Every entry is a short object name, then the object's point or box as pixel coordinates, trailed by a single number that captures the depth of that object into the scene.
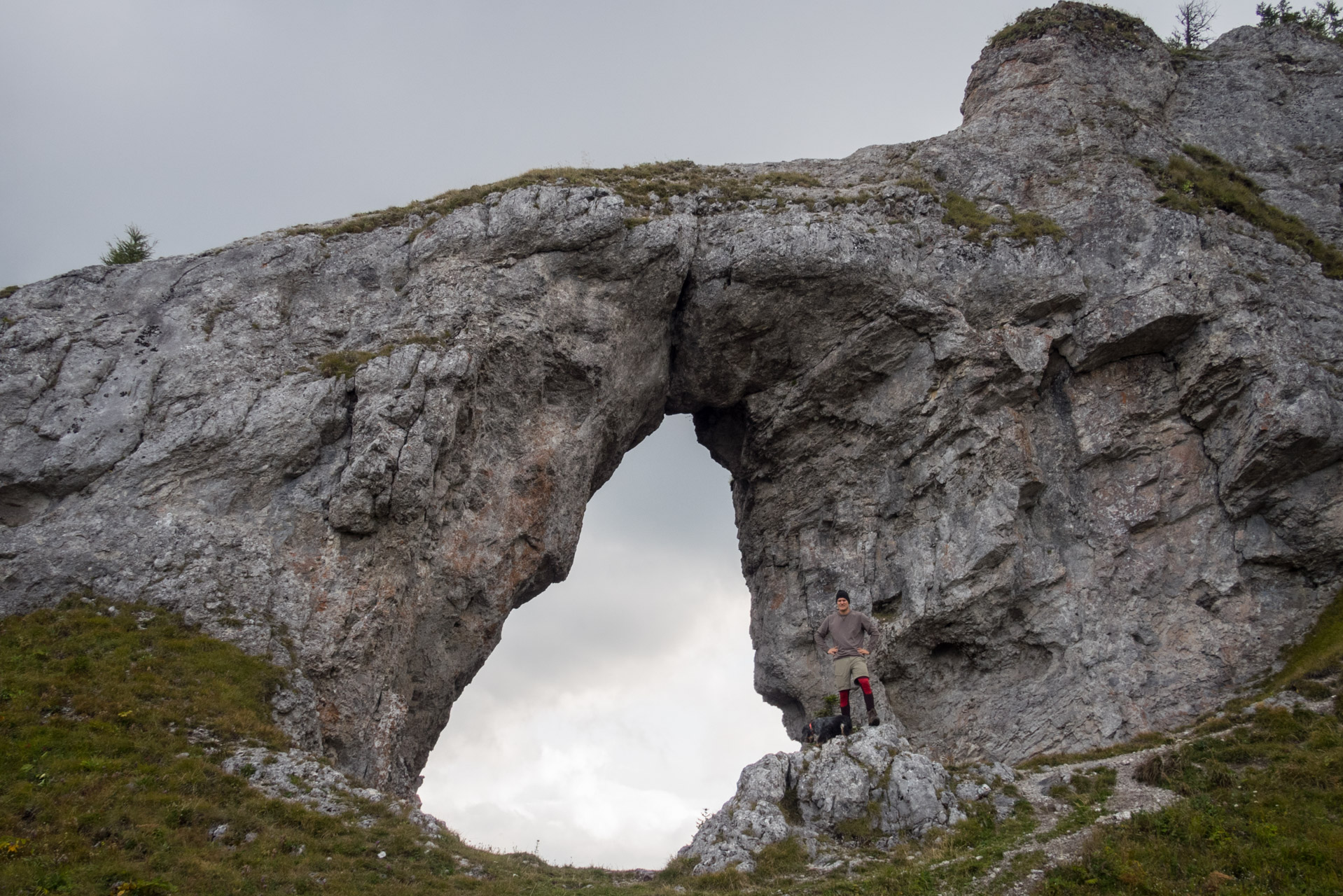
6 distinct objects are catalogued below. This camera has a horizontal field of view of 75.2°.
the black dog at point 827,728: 19.62
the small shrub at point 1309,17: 41.50
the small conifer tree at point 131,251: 28.48
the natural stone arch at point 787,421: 20.88
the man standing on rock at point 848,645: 19.03
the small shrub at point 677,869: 16.09
